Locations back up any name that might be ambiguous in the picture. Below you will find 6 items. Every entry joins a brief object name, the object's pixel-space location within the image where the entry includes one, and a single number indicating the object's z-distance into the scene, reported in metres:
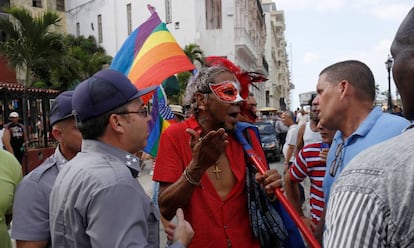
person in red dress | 2.33
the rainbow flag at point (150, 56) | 5.02
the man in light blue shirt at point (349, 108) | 2.35
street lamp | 18.65
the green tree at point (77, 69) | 23.14
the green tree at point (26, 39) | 13.45
